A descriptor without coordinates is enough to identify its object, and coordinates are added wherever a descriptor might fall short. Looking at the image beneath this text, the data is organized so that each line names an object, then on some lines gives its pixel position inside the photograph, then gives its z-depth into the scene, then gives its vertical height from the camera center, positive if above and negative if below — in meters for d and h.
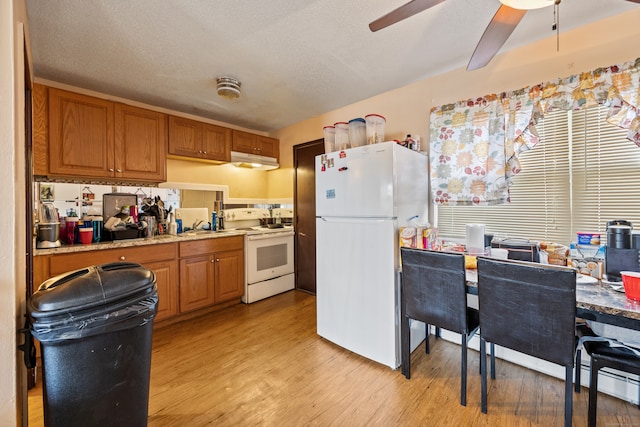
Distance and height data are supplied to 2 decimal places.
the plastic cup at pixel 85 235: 2.34 -0.16
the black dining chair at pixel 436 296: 1.68 -0.55
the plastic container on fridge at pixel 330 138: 2.50 +0.67
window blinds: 1.82 +0.17
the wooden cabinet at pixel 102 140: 2.32 +0.70
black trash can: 1.05 -0.52
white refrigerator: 2.01 -0.22
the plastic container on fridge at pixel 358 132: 2.30 +0.66
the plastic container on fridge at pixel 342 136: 2.38 +0.65
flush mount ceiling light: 2.58 +1.19
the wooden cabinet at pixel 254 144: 3.60 +0.95
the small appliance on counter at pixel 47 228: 2.12 -0.09
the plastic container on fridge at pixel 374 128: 2.24 +0.67
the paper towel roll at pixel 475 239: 2.10 -0.23
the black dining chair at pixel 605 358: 1.30 -0.73
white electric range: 3.36 -0.48
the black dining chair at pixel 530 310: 1.33 -0.52
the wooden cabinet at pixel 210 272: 2.84 -0.63
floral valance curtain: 1.73 +0.62
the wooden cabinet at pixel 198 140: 3.05 +0.87
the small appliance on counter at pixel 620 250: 1.55 -0.25
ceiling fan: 1.29 +0.95
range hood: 3.53 +0.69
